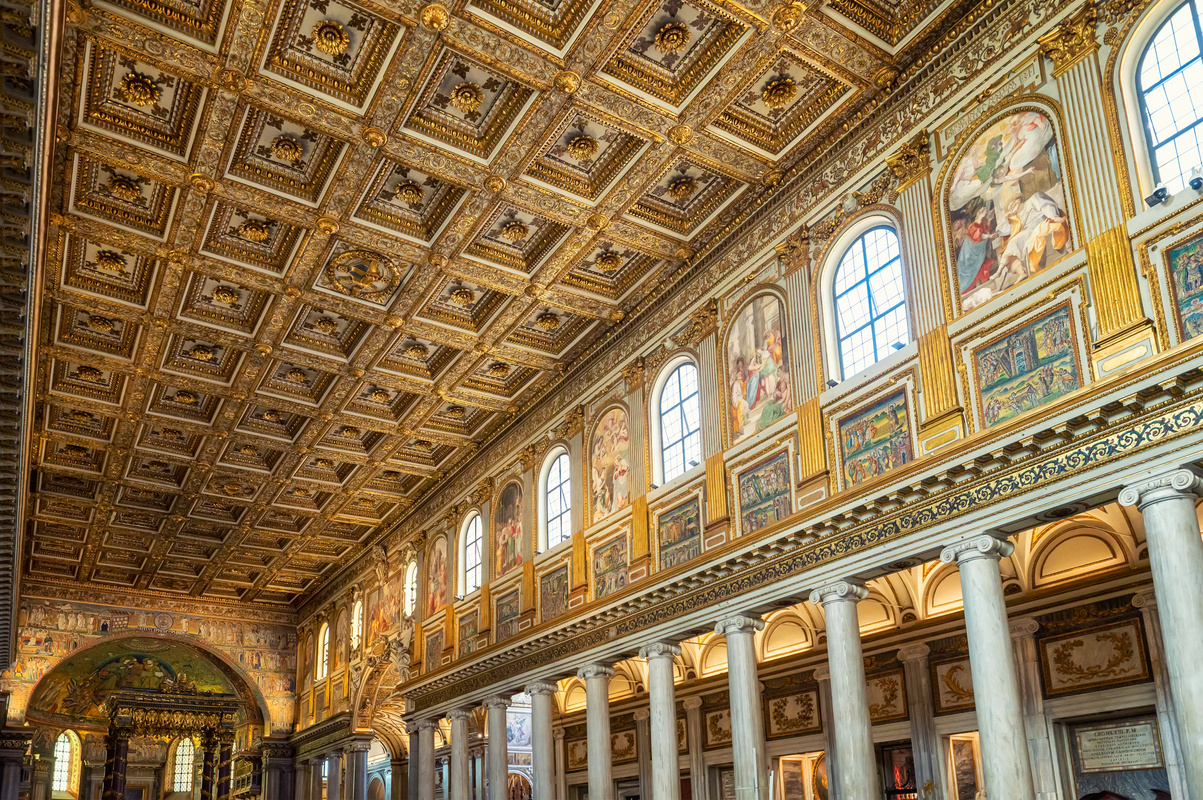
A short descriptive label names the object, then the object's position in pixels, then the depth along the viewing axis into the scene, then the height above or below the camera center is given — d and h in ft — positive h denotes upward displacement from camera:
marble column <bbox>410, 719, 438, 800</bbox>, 87.25 +1.03
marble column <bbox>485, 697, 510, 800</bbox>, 75.36 +1.21
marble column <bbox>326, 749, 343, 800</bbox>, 112.57 -0.14
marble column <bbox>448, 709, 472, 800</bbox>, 81.76 +1.08
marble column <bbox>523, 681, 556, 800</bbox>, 70.69 +1.65
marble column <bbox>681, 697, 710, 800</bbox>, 72.84 +0.88
